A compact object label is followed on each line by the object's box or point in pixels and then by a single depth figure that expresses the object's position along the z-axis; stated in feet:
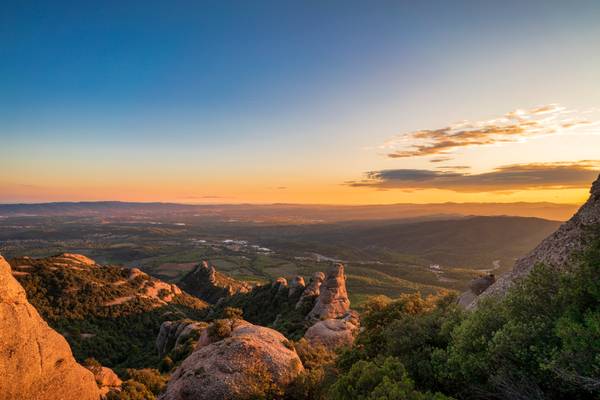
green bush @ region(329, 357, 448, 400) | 42.57
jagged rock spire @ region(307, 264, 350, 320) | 216.33
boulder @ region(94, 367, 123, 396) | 107.80
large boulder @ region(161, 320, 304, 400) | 68.01
